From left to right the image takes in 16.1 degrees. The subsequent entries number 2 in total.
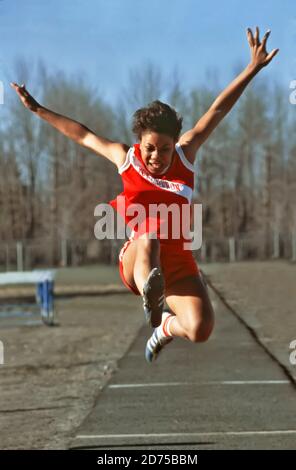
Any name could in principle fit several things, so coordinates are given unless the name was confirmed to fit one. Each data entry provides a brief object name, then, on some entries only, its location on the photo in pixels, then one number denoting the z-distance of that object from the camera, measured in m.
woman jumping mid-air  6.18
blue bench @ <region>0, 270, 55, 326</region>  27.70
